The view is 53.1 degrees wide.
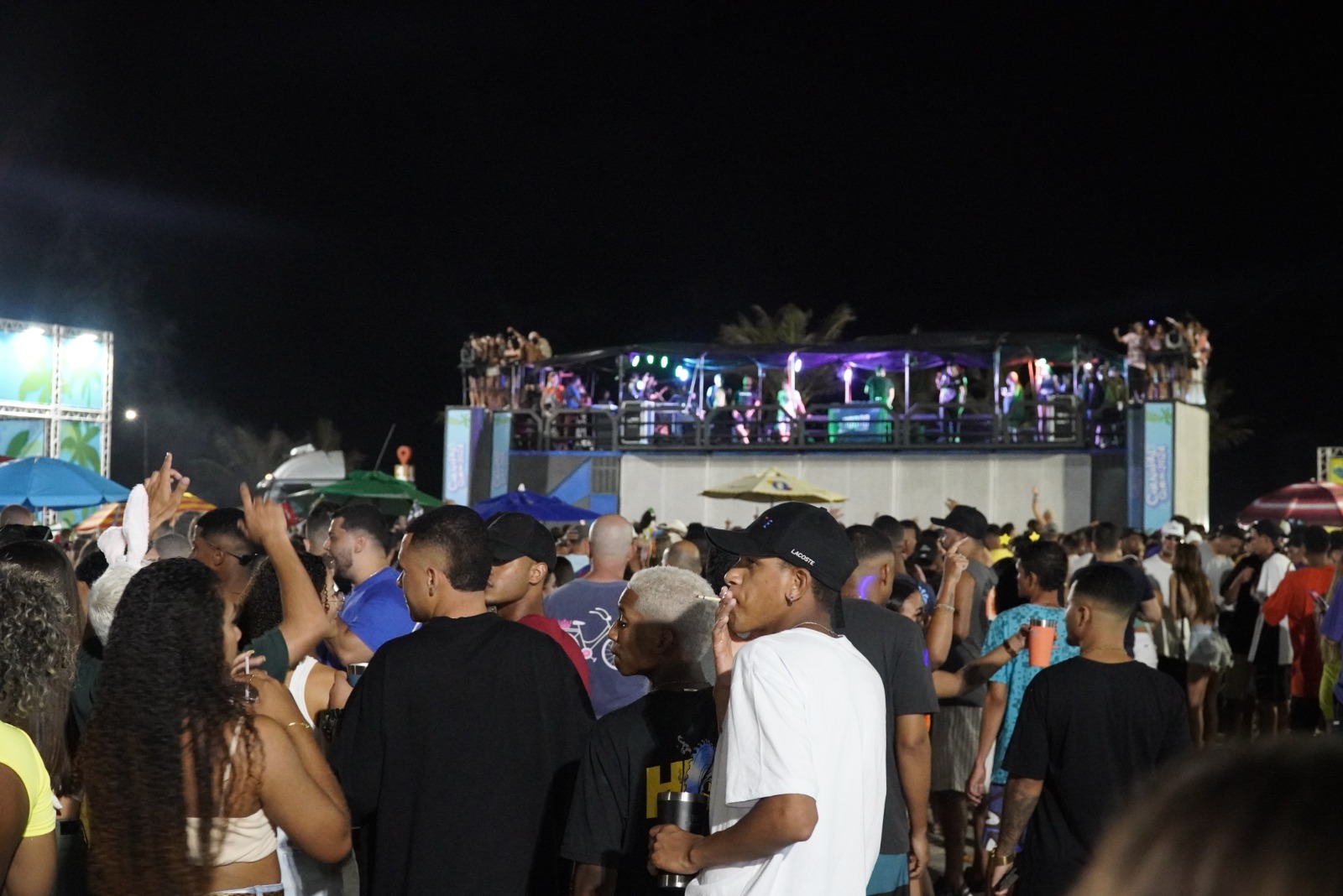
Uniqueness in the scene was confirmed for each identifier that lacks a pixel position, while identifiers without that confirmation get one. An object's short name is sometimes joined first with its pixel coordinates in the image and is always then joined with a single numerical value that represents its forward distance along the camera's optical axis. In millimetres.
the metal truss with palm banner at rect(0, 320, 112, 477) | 19109
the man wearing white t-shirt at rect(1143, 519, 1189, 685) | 10391
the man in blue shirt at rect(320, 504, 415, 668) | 4699
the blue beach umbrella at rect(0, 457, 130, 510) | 11836
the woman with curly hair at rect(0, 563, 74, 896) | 2746
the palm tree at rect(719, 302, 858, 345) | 39844
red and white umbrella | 15281
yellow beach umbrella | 18438
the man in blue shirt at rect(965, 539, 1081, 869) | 5941
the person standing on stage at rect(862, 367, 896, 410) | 29219
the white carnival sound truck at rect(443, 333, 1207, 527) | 26984
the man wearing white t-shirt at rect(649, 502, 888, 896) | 2637
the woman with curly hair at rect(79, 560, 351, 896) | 2750
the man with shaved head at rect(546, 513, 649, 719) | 5203
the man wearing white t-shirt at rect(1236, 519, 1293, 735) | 10477
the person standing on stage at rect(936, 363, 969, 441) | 28234
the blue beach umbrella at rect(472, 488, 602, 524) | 16016
